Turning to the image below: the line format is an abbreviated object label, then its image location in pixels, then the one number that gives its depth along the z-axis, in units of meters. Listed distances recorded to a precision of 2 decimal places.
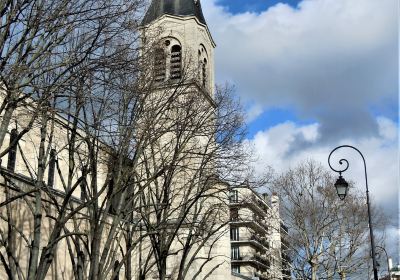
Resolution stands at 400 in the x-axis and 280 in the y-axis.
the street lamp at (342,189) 17.08
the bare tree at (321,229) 32.31
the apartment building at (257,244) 23.94
